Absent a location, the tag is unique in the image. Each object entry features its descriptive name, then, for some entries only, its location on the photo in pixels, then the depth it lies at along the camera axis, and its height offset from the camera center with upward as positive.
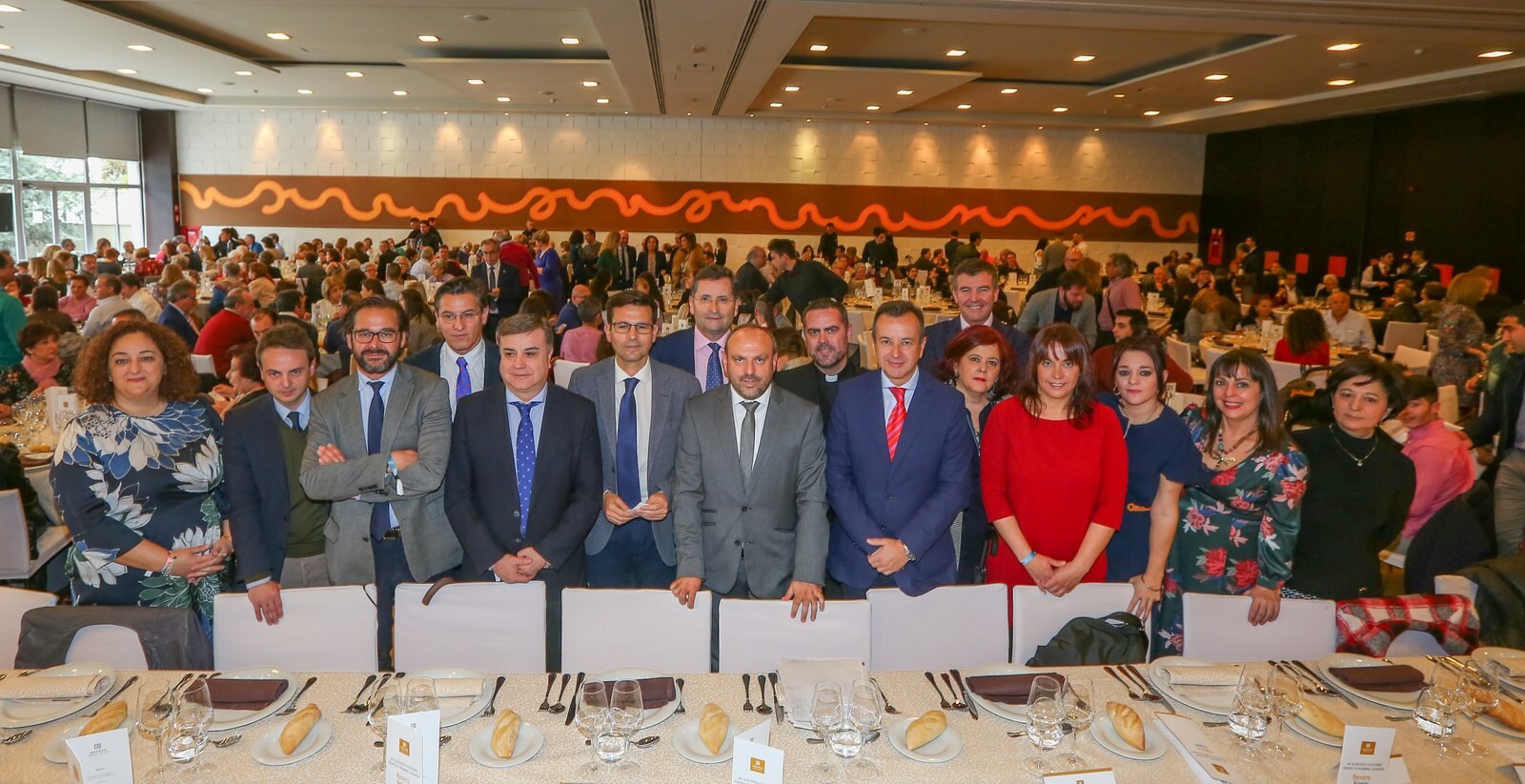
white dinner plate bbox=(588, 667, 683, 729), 2.58 -1.11
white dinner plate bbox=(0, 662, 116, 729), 2.51 -1.13
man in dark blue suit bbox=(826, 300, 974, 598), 3.72 -0.59
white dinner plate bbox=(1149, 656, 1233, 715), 2.70 -1.10
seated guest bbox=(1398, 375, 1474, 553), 4.57 -0.68
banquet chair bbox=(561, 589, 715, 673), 3.31 -1.13
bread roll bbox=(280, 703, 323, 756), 2.40 -1.11
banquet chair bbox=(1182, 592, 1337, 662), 3.39 -1.12
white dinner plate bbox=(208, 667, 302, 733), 2.53 -1.12
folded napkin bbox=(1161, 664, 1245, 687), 2.82 -1.07
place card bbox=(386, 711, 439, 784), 2.17 -1.02
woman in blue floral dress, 3.34 -0.66
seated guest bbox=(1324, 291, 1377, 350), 9.51 -0.11
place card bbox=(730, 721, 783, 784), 2.14 -1.03
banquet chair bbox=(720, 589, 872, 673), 3.26 -1.13
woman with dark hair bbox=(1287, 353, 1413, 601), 3.69 -0.68
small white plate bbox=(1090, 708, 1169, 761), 2.49 -1.14
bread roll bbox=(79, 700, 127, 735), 2.38 -1.09
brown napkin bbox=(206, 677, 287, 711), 2.60 -1.10
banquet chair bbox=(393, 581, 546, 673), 3.32 -1.14
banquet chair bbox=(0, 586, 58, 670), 3.17 -1.07
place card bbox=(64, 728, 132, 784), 2.14 -1.06
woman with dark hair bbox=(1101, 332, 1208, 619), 3.70 -0.59
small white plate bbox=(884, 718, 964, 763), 2.44 -1.14
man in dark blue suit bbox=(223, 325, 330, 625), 3.56 -0.70
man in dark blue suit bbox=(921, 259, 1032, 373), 4.93 +0.05
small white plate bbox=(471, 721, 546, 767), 2.39 -1.15
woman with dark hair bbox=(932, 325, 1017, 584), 4.08 -0.32
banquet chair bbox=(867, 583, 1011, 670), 3.38 -1.14
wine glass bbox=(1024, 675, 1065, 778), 2.40 -1.02
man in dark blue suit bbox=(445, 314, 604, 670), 3.66 -0.66
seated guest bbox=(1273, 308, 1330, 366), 7.34 -0.17
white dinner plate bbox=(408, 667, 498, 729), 2.58 -1.13
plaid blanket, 3.35 -1.07
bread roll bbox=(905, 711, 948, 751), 2.47 -1.10
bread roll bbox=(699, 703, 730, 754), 2.44 -1.10
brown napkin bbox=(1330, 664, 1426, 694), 2.83 -1.08
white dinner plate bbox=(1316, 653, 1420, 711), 2.76 -1.10
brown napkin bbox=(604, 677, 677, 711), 2.63 -1.09
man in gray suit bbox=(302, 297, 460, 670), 3.65 -0.60
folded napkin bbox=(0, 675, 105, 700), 2.60 -1.09
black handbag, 3.22 -1.13
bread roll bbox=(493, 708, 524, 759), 2.40 -1.10
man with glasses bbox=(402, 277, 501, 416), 4.39 -0.23
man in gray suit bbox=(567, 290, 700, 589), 3.97 -0.52
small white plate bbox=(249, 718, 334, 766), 2.38 -1.15
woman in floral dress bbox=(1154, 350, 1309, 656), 3.60 -0.70
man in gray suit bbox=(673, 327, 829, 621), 3.67 -0.71
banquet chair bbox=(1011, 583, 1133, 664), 3.40 -1.08
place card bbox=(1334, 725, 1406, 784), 2.31 -1.07
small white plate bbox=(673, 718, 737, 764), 2.41 -1.14
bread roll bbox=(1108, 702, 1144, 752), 2.51 -1.09
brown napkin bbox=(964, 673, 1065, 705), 2.71 -1.09
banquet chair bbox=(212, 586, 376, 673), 3.23 -1.15
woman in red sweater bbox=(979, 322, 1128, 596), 3.59 -0.60
